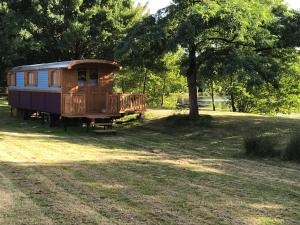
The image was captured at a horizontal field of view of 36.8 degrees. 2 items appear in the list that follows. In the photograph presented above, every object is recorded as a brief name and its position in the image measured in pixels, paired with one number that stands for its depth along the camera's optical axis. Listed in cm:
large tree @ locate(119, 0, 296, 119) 1671
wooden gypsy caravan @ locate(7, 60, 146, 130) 1983
